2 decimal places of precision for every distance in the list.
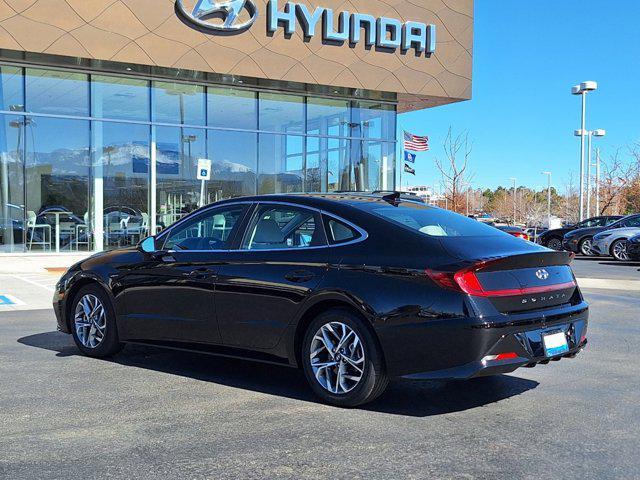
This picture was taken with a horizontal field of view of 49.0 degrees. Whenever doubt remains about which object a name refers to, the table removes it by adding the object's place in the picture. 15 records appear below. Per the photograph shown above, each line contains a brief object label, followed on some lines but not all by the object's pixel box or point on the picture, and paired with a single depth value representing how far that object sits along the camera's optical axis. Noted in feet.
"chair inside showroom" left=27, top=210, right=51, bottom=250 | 62.13
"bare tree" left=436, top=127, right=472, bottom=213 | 103.38
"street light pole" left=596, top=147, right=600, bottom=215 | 158.29
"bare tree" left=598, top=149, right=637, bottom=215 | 155.63
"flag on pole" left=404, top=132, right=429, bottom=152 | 101.30
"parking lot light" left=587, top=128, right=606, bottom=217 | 127.77
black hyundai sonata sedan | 15.75
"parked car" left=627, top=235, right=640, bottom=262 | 69.41
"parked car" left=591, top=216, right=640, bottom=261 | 74.74
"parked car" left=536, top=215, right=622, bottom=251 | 88.99
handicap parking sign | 58.49
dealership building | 60.23
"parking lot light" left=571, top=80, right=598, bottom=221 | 106.42
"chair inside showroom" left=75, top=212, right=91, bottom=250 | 64.03
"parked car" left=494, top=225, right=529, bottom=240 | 51.27
